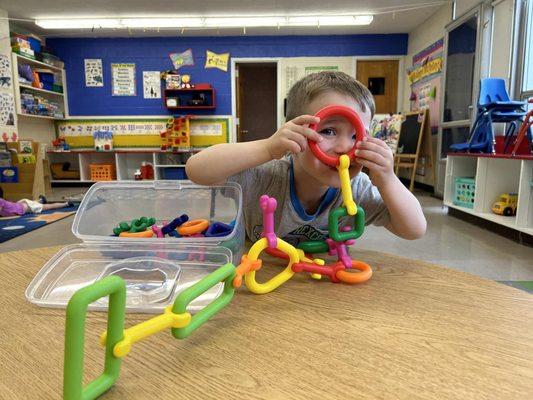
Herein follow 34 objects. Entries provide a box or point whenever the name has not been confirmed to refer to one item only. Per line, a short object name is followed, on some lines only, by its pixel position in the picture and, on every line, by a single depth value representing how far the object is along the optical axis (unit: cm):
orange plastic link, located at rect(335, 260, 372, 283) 55
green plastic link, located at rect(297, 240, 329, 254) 67
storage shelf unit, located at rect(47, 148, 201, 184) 582
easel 477
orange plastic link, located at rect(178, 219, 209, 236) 74
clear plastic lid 51
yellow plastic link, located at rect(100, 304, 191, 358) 31
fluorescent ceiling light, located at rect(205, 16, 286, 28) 497
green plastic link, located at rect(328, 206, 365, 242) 55
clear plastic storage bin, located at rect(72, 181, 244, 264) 73
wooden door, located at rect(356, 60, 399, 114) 582
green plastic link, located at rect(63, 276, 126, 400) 26
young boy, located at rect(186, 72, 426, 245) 60
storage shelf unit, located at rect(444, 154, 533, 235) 237
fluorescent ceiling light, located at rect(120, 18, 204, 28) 501
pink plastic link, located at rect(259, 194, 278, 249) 53
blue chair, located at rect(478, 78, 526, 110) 311
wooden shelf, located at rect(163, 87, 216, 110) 584
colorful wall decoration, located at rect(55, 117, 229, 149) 607
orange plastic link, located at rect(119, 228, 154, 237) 73
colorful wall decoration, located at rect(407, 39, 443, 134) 470
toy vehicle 273
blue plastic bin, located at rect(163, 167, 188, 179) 575
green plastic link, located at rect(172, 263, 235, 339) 36
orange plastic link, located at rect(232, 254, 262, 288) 47
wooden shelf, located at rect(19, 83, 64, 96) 498
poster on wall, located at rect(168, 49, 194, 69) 588
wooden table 31
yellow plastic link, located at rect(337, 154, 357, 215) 55
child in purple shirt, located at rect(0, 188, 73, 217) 335
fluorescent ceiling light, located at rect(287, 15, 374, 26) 489
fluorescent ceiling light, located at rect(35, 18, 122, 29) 501
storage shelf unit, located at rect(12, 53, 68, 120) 483
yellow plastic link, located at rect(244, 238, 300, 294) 51
